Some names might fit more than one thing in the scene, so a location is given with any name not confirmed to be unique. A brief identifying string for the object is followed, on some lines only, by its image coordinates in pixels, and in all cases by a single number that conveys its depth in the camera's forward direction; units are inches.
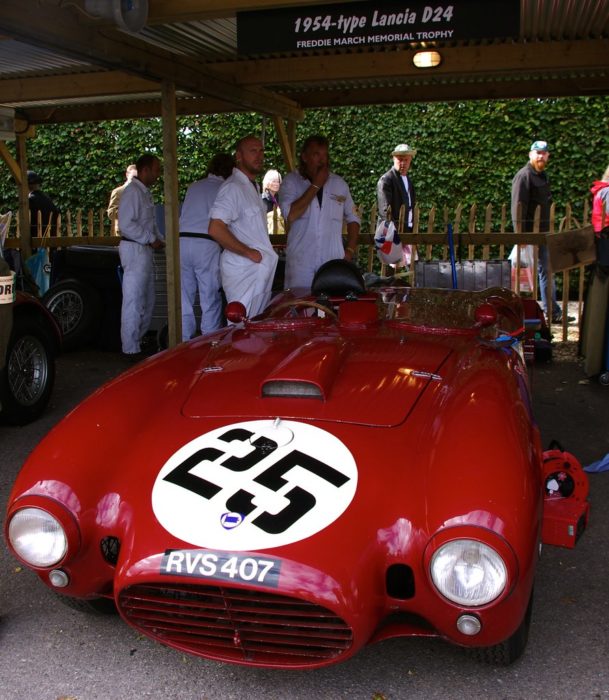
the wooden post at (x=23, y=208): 372.2
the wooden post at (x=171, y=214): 248.1
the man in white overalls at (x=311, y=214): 239.1
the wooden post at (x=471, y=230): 328.5
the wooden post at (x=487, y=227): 322.3
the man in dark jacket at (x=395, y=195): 355.6
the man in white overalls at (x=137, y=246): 287.6
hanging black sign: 199.2
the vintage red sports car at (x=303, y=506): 86.3
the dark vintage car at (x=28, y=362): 212.1
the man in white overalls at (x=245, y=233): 214.1
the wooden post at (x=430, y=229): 335.0
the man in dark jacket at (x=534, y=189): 353.7
